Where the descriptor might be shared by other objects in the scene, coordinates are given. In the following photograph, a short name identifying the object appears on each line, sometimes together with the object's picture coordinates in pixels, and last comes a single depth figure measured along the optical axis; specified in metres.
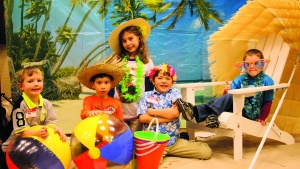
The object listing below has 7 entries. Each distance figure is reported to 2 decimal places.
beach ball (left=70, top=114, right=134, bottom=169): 2.25
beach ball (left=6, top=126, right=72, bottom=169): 2.23
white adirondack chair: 2.98
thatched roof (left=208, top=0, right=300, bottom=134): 3.45
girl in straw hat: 3.25
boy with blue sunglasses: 3.09
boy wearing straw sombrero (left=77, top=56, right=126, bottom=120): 2.88
